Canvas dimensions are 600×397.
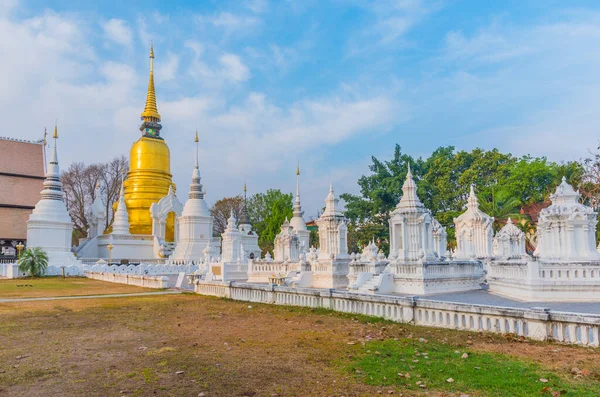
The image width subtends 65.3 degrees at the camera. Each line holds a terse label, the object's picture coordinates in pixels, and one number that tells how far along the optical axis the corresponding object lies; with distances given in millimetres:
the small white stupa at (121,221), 42000
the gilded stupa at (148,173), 45969
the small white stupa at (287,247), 26798
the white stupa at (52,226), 34341
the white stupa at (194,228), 39562
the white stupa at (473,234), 25500
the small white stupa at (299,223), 40428
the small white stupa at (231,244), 29297
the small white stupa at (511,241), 27316
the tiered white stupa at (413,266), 16203
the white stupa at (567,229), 16078
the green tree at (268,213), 51625
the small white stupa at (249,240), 42088
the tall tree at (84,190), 53781
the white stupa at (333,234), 21984
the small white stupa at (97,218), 43750
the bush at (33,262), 29656
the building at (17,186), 38906
